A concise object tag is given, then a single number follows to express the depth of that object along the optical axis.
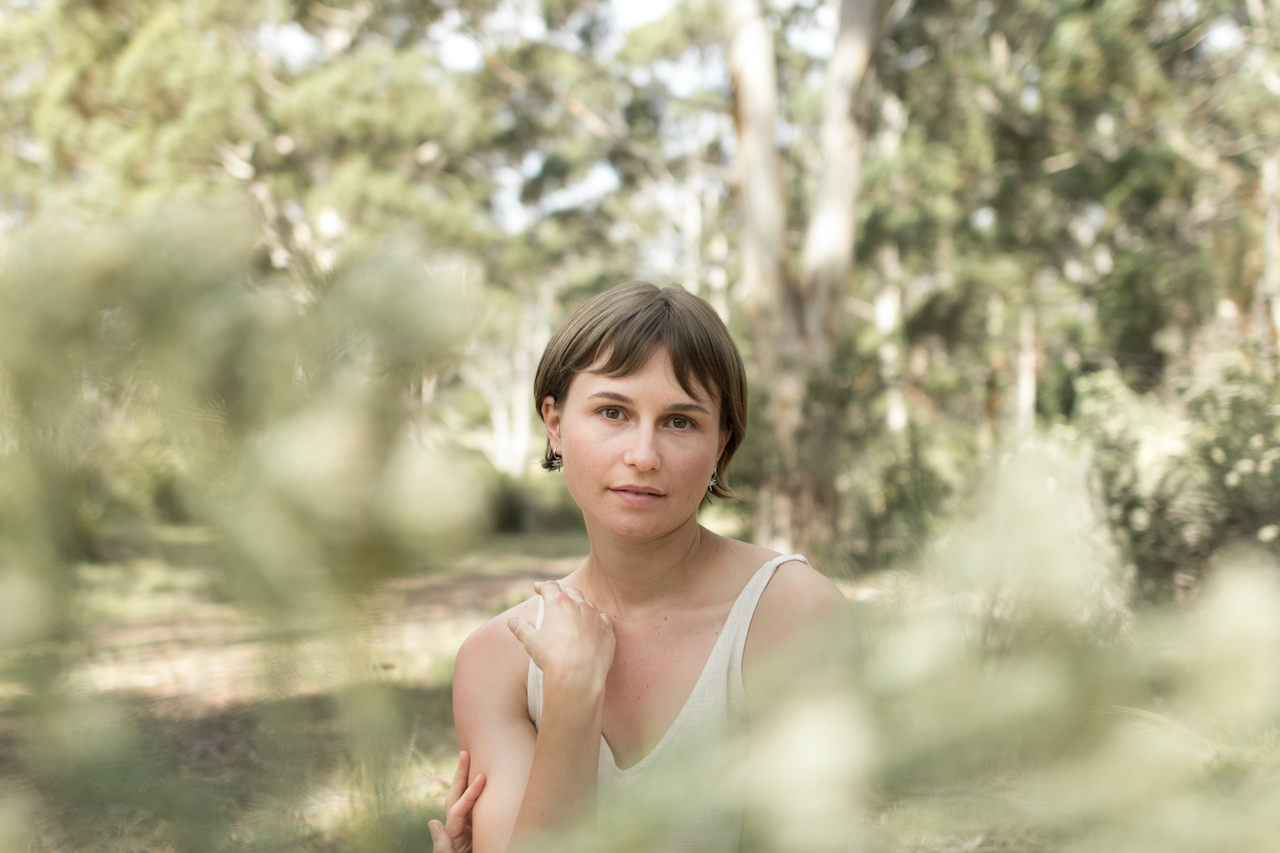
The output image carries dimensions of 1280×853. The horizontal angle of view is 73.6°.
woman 0.99
